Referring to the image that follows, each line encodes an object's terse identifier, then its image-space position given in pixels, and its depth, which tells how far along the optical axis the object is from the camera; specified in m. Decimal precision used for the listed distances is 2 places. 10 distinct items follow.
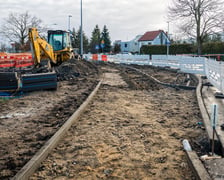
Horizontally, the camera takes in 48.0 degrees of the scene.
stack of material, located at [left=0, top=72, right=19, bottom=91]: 10.17
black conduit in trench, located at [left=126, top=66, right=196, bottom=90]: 11.59
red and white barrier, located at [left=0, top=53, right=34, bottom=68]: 20.49
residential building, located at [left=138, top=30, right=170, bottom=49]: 85.19
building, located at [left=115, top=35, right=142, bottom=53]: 91.94
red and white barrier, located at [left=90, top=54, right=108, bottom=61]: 36.59
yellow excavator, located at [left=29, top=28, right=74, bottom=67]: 14.21
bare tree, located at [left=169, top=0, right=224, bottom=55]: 33.31
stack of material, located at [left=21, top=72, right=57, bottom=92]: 10.27
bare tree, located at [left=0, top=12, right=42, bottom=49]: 52.12
